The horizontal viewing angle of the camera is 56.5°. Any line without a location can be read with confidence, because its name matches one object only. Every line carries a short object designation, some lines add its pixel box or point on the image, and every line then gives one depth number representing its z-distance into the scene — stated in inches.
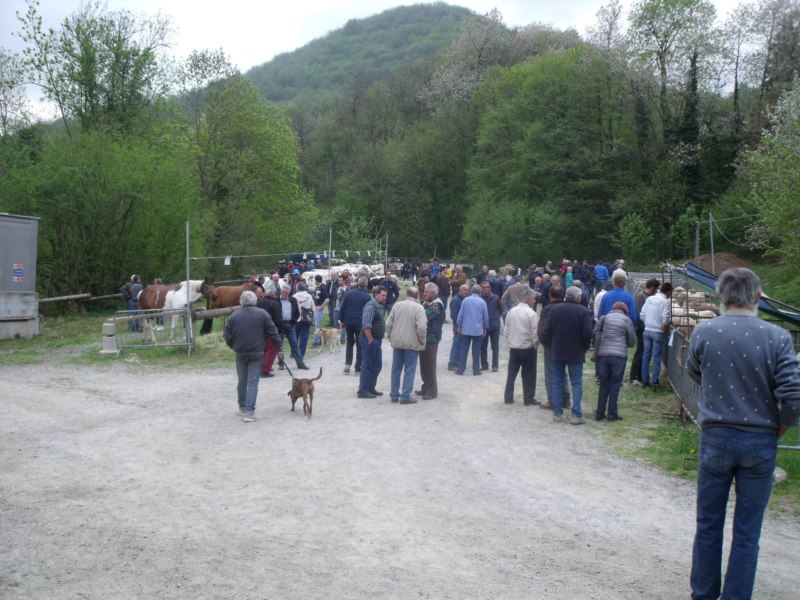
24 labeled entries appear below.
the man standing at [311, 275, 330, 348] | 772.5
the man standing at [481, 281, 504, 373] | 609.9
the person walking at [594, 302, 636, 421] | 418.9
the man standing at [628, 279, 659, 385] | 538.3
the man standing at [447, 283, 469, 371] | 591.1
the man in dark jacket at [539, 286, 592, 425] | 418.3
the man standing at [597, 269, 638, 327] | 509.7
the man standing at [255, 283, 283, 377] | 547.5
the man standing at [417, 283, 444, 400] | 490.6
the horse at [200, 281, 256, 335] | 759.7
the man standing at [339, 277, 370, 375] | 560.7
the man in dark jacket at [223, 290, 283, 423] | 413.4
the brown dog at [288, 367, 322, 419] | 423.5
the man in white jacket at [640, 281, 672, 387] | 500.7
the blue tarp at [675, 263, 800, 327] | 346.6
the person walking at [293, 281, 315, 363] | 621.0
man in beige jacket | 464.8
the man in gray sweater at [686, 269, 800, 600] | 173.6
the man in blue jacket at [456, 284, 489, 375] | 554.3
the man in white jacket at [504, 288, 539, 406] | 466.0
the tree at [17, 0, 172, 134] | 1314.0
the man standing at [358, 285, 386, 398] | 487.5
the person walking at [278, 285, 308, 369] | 592.8
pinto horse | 747.4
